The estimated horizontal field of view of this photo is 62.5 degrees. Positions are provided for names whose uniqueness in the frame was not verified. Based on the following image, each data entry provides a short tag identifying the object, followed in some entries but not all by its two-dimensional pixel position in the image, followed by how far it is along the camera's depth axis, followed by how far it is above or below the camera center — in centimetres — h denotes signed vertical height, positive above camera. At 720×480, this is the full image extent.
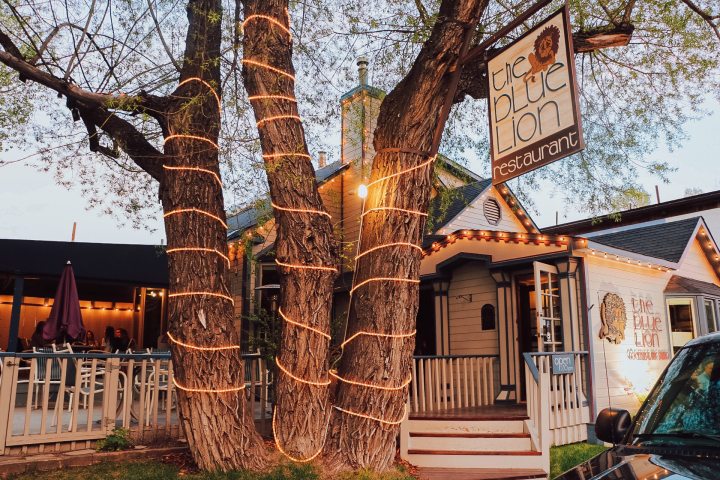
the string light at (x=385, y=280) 552 +65
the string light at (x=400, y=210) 566 +132
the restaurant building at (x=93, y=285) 1199 +156
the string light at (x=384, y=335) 543 +14
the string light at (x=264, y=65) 575 +272
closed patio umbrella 898 +56
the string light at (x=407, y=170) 571 +171
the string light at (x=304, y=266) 551 +77
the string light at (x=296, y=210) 556 +130
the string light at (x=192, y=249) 553 +93
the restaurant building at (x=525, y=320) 751 +53
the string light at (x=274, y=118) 571 +220
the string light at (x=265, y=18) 580 +320
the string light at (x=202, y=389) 521 -34
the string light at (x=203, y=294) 538 +51
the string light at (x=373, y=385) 537 -31
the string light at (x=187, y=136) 579 +206
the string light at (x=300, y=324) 545 +23
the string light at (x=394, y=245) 560 +98
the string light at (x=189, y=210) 563 +130
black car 230 -37
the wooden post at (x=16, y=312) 1160 +76
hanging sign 449 +200
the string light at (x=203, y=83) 602 +269
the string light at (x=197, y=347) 526 +3
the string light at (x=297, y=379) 539 -26
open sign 828 -18
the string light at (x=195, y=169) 573 +173
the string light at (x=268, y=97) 571 +241
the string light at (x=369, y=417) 535 -59
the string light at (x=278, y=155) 562 +183
